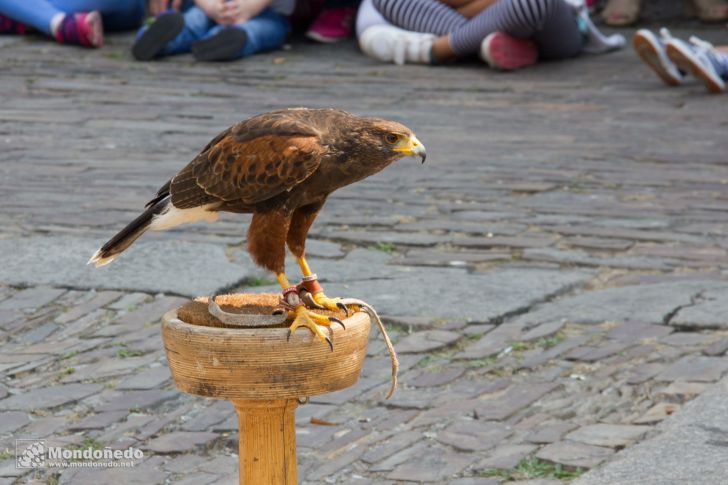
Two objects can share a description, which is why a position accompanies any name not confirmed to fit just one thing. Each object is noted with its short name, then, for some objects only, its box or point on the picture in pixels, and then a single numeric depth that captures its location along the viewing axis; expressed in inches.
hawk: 222.7
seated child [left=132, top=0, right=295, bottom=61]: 824.9
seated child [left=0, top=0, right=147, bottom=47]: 858.1
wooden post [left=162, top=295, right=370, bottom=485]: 216.8
